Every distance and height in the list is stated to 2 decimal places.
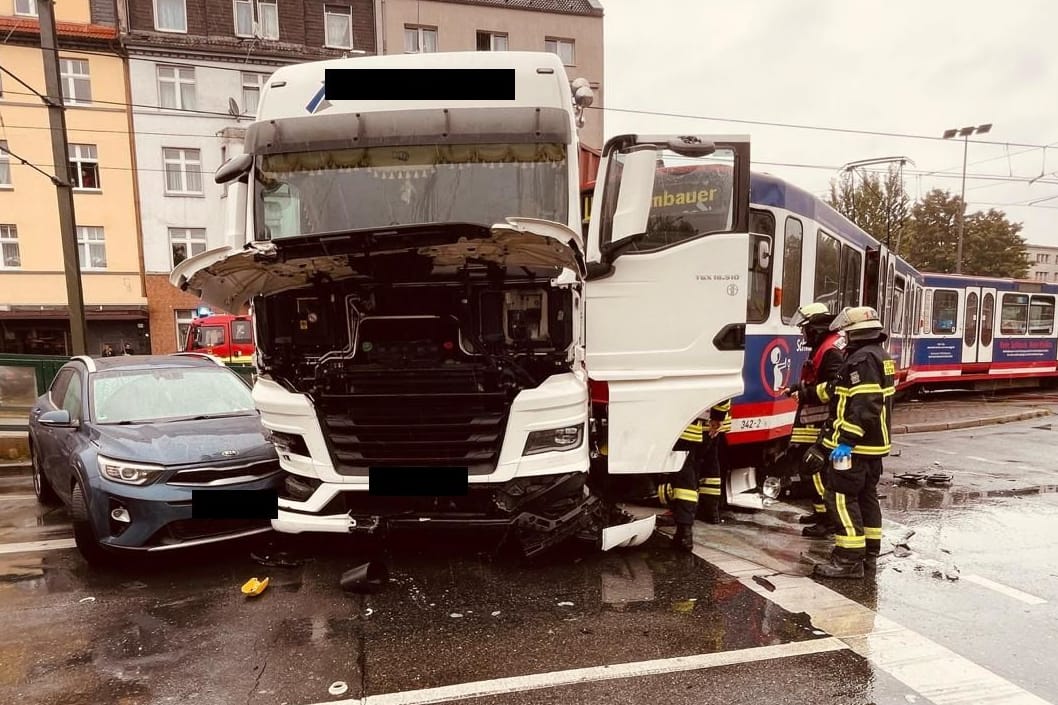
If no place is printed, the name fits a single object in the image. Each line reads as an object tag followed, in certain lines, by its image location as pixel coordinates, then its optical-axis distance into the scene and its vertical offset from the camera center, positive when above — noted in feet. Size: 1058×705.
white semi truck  13.17 -0.03
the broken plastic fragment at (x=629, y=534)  14.80 -5.56
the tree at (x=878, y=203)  99.71 +15.32
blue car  14.35 -3.71
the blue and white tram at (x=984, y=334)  52.49 -3.19
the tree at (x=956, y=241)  114.73 +10.70
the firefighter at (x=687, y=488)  15.84 -4.72
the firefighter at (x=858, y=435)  14.55 -3.17
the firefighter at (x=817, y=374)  16.90 -2.13
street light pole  77.82 +20.54
